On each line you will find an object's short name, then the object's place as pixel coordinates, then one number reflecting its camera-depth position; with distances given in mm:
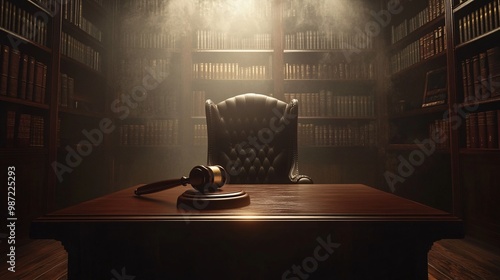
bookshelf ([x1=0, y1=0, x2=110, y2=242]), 2141
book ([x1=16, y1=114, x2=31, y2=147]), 2201
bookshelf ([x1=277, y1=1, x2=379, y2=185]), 3408
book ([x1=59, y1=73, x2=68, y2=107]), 2633
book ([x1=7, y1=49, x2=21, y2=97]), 2100
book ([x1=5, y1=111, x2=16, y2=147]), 2115
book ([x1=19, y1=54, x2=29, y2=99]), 2195
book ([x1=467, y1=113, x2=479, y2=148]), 2271
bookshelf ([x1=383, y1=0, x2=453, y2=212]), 2664
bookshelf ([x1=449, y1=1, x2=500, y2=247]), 2137
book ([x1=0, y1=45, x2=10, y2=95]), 2027
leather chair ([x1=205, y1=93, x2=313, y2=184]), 2109
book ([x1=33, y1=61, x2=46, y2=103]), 2338
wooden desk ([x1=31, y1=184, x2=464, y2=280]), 733
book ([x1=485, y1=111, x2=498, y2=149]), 2117
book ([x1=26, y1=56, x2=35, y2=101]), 2258
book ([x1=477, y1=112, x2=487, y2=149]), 2199
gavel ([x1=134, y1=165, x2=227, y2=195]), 932
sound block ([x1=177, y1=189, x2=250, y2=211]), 850
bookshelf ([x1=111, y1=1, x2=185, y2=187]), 3408
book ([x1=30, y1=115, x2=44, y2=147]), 2324
